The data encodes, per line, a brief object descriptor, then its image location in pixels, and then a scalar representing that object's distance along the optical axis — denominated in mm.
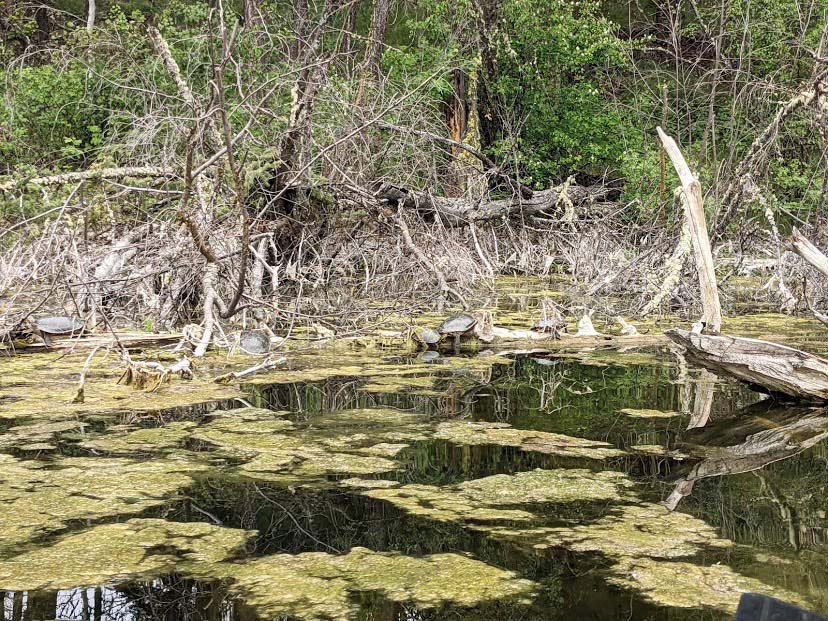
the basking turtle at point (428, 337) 6555
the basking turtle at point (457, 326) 6652
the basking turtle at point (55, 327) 5910
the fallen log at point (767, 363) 4488
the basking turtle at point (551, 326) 6688
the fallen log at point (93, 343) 5832
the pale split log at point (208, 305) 5598
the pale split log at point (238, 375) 5082
